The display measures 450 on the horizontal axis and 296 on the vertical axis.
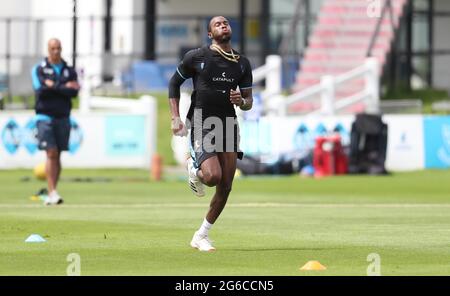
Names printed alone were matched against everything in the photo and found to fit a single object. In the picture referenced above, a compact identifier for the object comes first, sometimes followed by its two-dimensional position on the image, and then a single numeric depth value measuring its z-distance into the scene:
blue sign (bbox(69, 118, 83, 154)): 33.84
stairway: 40.44
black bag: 32.50
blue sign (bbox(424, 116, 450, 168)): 33.06
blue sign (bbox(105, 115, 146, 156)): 34.00
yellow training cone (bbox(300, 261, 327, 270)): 12.59
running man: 14.73
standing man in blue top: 22.36
